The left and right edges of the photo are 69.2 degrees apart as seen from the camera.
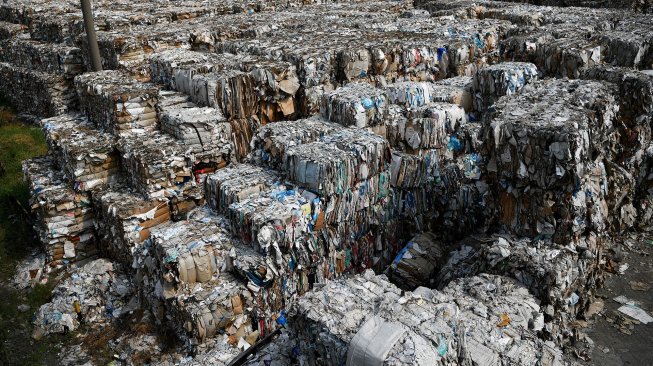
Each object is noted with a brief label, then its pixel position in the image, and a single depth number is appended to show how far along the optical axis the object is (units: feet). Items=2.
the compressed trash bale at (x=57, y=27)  30.07
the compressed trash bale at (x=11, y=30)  39.32
